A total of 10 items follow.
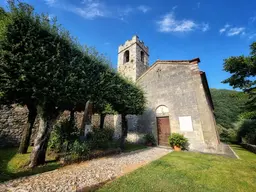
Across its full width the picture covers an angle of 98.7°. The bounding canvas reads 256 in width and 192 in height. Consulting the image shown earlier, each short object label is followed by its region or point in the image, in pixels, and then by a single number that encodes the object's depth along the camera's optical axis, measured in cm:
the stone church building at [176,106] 841
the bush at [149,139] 1043
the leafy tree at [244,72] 878
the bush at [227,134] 1541
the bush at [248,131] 1063
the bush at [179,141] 861
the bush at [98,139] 628
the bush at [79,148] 512
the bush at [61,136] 608
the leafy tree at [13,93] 371
